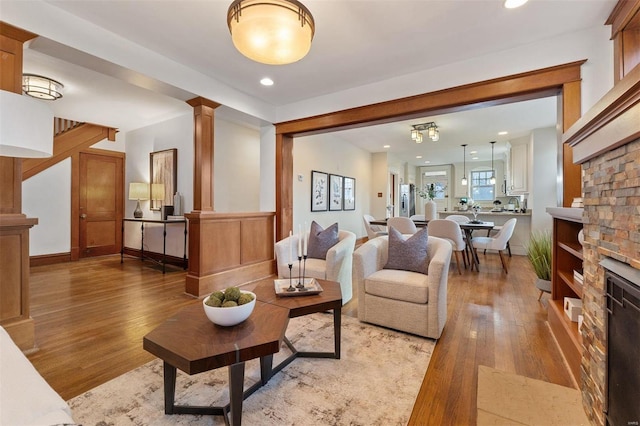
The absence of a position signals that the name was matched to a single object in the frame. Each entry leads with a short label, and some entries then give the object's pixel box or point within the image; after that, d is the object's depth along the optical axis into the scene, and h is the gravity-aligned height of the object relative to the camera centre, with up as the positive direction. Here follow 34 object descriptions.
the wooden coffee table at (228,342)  1.24 -0.62
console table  4.41 -0.21
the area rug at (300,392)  1.47 -1.08
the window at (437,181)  10.84 +1.27
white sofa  0.65 -0.48
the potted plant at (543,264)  2.97 -0.55
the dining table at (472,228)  4.57 -0.27
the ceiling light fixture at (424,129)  5.36 +1.63
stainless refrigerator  10.01 +0.50
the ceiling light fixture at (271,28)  1.59 +1.10
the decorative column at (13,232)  2.00 -0.15
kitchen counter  6.09 +0.00
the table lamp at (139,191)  5.17 +0.40
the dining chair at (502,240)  4.31 -0.43
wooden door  5.48 +0.18
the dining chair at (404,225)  4.58 -0.20
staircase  4.79 +1.39
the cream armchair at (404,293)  2.29 -0.70
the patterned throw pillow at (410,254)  2.67 -0.40
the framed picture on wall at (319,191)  5.77 +0.48
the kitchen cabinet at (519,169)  6.05 +0.99
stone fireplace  1.03 +0.04
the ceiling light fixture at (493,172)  9.20 +1.36
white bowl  1.43 -0.53
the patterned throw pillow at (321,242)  3.33 -0.35
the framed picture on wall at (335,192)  6.33 +0.48
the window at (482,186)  9.93 +0.98
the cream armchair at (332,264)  2.89 -0.56
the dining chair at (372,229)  5.49 -0.34
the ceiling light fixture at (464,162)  7.58 +1.78
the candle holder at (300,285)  2.09 -0.56
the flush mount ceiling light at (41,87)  3.40 +1.61
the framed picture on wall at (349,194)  6.91 +0.48
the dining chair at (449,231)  4.31 -0.29
